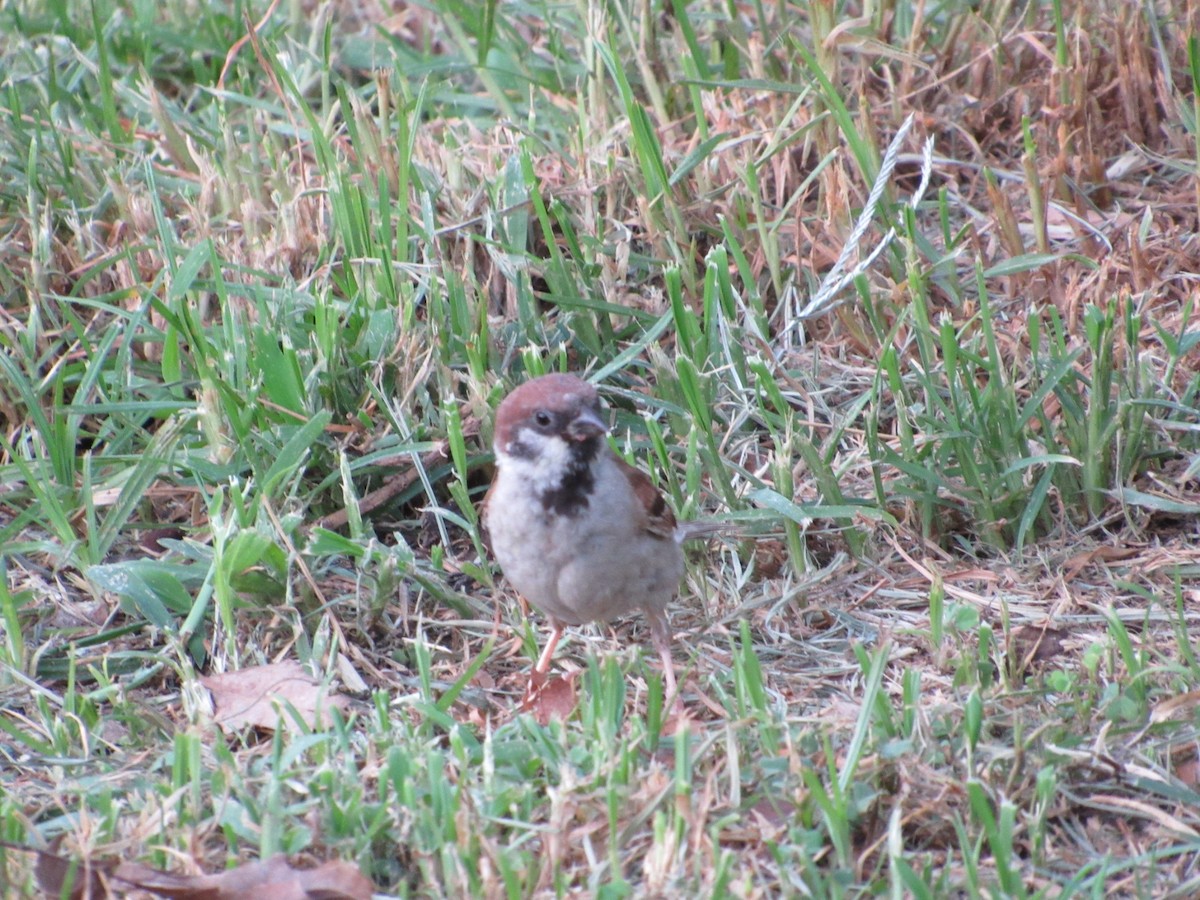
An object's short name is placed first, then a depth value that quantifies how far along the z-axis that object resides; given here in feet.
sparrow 24.77
